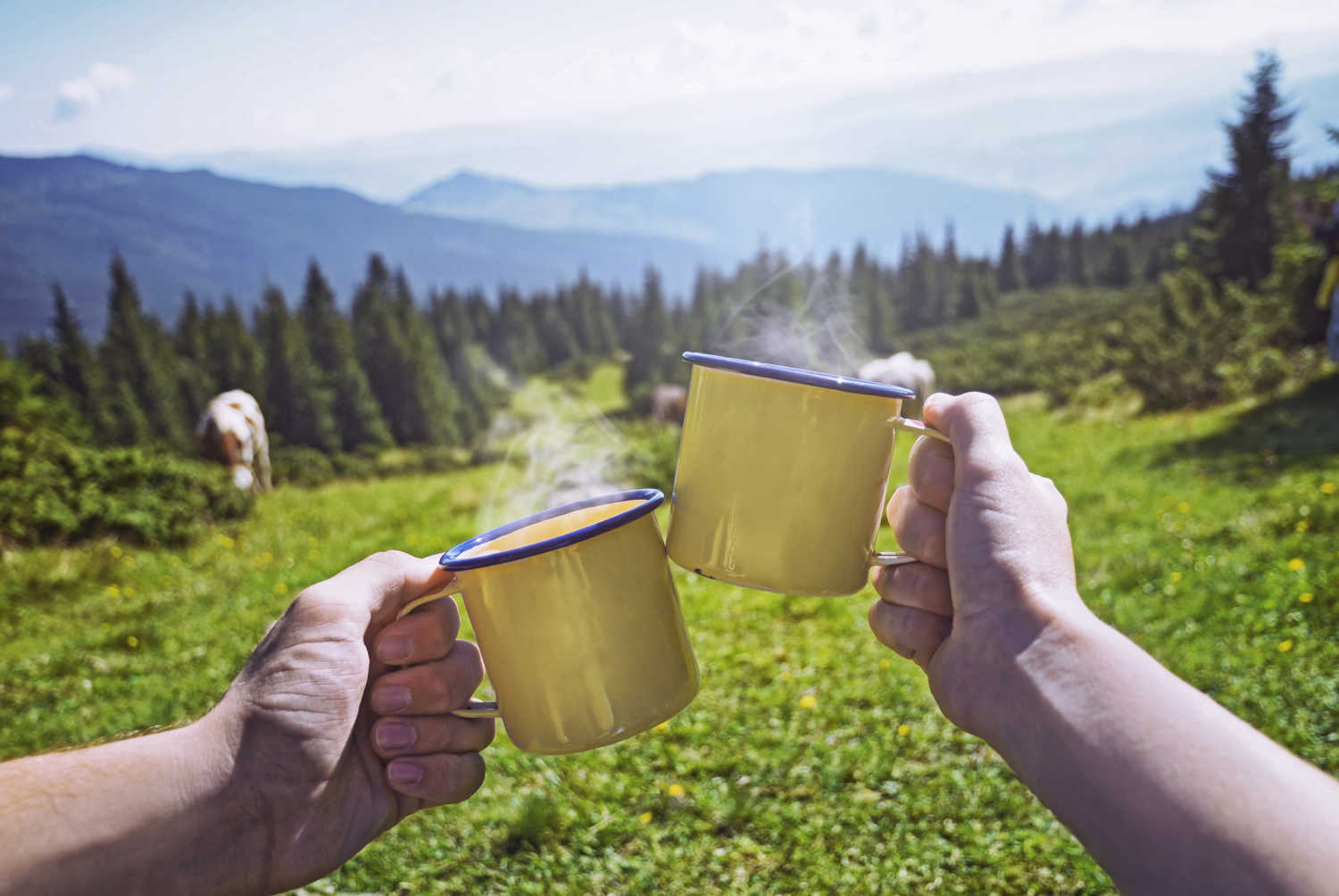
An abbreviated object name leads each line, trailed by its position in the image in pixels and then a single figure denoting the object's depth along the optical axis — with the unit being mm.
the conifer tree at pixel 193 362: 26344
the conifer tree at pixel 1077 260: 44812
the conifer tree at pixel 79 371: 24031
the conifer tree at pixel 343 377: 28547
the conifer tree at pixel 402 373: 30734
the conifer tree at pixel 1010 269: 46312
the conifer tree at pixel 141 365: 24938
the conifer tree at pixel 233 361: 26953
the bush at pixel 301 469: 15492
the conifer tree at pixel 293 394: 26844
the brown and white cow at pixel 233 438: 11516
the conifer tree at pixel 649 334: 35531
